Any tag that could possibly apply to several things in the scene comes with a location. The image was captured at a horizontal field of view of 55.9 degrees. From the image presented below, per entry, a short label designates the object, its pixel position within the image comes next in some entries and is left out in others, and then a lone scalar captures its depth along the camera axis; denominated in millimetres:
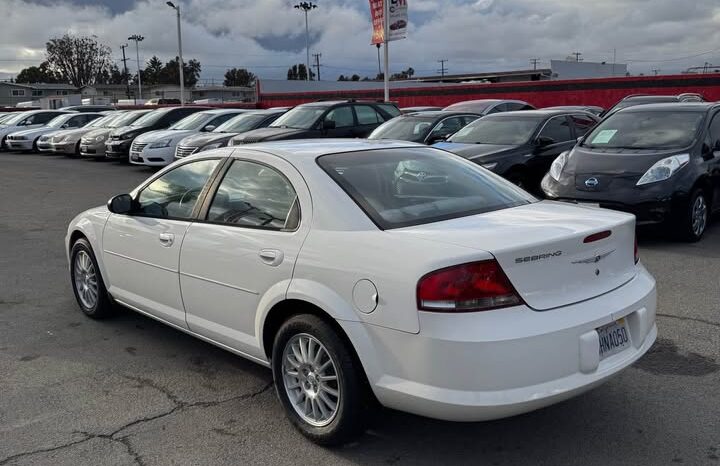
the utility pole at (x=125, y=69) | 117750
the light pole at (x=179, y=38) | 41772
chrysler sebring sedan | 2963
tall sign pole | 23125
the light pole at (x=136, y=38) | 98062
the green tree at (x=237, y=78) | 133875
